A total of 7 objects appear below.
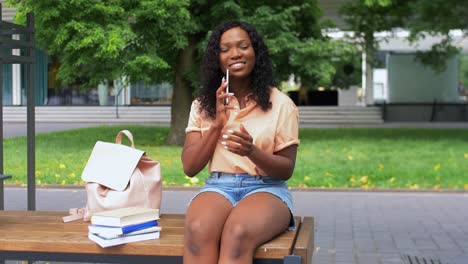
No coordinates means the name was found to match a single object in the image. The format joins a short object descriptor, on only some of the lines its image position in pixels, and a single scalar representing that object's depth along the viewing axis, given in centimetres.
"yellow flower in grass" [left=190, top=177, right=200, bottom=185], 1127
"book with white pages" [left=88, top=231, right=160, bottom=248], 360
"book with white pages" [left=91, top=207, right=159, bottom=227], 358
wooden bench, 351
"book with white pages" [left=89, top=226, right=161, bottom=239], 360
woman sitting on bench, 347
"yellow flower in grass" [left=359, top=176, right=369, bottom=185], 1123
